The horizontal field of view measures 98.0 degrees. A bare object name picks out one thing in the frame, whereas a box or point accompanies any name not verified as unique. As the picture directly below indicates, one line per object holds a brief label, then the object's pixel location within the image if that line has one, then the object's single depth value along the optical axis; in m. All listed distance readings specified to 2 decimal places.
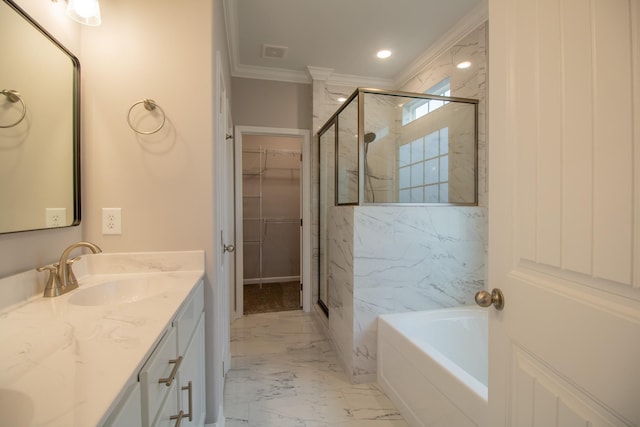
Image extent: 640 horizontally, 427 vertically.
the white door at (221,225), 1.53
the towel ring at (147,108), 1.33
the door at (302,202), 2.98
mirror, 0.91
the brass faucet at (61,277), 1.01
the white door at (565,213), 0.51
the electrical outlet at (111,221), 1.33
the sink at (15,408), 0.40
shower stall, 2.15
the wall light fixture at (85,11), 1.08
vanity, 0.46
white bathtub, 1.24
